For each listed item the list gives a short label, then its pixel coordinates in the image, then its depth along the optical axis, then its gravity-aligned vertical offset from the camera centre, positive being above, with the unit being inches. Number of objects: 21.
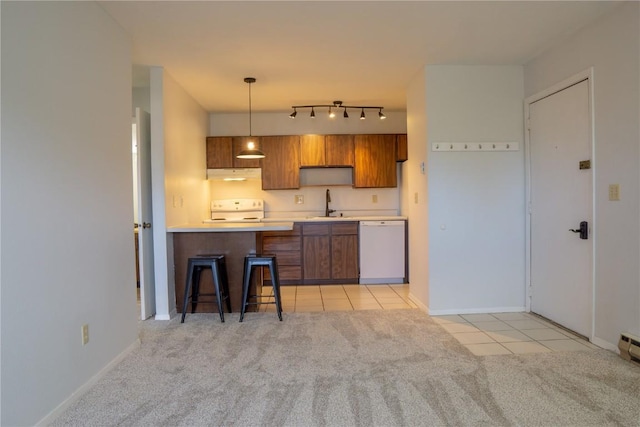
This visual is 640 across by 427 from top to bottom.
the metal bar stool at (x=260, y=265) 144.5 -24.1
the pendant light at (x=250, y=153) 175.0 +25.9
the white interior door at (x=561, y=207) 120.0 -0.8
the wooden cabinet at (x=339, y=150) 218.4 +33.1
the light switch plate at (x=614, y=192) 106.3 +3.2
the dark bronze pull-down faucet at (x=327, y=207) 227.5 +0.8
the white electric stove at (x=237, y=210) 221.8 -0.2
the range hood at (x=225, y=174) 215.9 +20.2
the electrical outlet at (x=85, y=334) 90.4 -29.0
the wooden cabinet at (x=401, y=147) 218.7 +34.5
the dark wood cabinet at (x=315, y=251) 207.3 -23.3
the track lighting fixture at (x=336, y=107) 203.9 +55.7
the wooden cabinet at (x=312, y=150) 217.8 +33.2
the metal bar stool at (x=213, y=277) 142.6 -26.7
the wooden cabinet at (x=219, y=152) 216.1 +32.7
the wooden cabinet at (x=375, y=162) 218.8 +26.2
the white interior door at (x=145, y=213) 143.8 -0.7
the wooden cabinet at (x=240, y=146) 216.1 +36.0
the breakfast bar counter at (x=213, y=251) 154.5 -16.4
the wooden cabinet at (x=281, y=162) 217.8 +26.9
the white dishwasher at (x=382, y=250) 208.8 -23.5
